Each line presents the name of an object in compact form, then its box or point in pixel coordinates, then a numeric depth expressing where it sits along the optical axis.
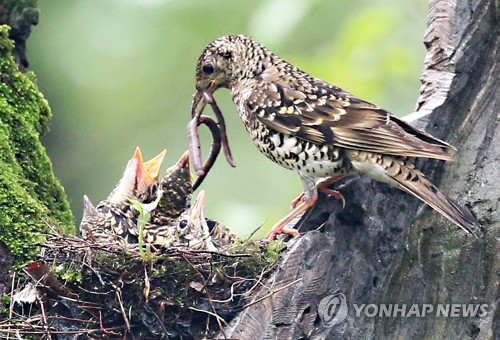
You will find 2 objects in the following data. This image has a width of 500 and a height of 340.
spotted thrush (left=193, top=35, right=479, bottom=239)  13.10
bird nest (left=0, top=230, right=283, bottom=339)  12.34
